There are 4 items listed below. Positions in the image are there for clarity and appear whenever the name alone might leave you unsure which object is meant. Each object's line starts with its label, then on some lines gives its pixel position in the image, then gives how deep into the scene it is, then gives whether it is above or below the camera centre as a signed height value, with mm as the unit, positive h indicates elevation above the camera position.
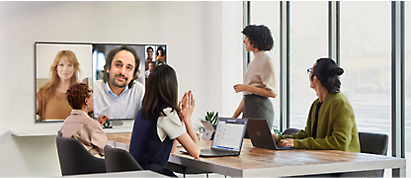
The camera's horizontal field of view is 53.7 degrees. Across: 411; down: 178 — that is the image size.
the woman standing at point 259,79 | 3227 +60
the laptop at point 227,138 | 2318 -306
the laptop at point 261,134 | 2486 -300
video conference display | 5156 +157
